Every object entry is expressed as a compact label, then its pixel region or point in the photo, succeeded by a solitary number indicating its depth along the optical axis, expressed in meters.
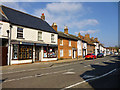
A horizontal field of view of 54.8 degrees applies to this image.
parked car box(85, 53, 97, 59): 30.61
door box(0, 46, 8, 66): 15.77
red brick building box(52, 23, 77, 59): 27.79
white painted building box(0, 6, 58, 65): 16.89
